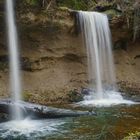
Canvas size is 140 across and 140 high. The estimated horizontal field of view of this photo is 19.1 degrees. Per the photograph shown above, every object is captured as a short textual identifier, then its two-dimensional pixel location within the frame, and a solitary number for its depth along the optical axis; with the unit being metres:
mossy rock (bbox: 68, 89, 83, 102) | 17.31
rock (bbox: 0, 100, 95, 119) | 12.71
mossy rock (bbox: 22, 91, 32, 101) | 16.69
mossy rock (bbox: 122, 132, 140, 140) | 7.72
